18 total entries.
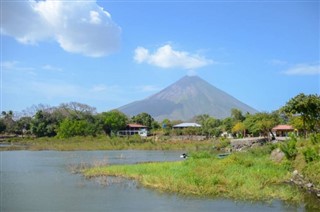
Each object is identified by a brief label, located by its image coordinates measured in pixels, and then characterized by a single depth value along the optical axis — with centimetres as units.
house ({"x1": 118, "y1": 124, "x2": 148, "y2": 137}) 7569
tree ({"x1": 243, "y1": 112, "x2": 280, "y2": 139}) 4834
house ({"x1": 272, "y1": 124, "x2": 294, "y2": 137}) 5617
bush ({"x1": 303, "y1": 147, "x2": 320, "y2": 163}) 1695
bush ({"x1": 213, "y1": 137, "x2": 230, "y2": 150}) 4184
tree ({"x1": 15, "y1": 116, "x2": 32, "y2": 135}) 6804
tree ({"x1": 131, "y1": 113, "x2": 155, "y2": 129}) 8256
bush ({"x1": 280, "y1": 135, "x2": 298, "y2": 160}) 1966
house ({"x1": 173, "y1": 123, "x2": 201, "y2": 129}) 8291
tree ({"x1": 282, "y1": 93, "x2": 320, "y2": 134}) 2566
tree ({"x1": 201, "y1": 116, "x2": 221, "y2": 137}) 6353
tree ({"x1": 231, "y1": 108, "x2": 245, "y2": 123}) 6281
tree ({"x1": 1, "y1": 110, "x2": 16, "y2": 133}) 6750
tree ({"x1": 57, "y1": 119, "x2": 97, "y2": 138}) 5591
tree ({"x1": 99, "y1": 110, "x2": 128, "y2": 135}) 6744
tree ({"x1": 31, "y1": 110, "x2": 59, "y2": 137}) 6194
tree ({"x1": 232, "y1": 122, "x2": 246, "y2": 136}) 5432
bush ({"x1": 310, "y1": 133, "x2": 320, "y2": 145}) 2076
